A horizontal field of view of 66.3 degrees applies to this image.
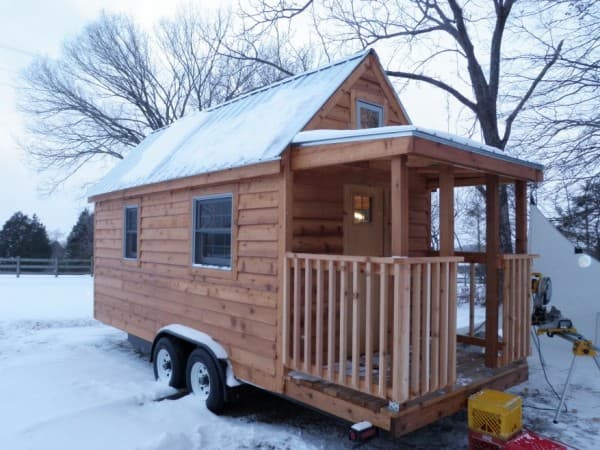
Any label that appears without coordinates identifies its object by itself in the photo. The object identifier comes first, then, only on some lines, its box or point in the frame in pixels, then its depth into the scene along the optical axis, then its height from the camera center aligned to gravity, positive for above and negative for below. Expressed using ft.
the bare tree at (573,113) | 30.25 +9.29
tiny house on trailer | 11.98 -0.29
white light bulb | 18.72 -0.55
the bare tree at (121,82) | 69.26 +25.42
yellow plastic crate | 11.39 -4.29
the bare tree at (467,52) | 35.83 +17.10
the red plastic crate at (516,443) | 10.55 -4.67
